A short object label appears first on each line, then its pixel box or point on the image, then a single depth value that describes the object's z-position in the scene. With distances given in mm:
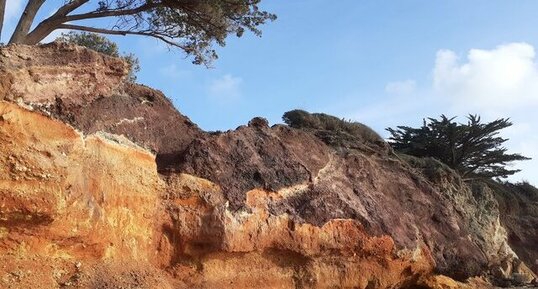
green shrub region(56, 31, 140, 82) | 16406
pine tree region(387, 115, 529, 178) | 18844
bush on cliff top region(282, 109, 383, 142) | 12875
